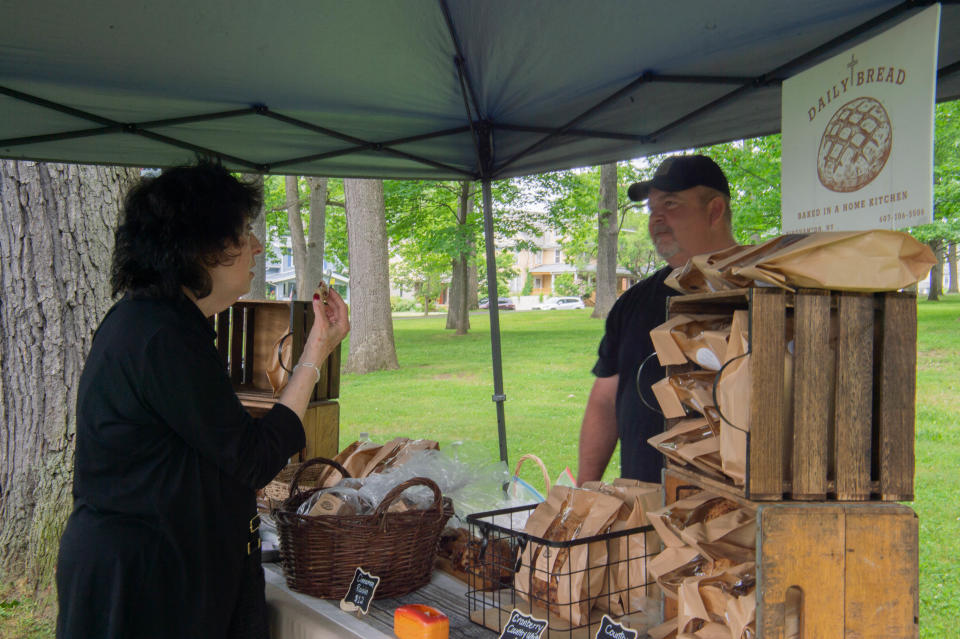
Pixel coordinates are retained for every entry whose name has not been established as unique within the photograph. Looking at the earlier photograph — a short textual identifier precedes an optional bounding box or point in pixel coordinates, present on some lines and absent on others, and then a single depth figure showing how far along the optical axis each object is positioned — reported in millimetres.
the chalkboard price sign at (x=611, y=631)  1227
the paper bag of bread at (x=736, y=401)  1070
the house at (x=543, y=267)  55281
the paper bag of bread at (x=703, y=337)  1199
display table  1552
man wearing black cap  2428
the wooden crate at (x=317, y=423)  2740
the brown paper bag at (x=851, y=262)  1033
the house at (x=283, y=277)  36094
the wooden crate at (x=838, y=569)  1041
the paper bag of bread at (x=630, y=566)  1476
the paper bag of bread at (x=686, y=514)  1265
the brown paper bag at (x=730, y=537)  1171
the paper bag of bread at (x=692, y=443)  1190
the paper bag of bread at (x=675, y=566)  1231
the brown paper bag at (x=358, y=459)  2434
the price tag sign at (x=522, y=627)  1319
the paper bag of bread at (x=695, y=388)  1220
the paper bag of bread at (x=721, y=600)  1090
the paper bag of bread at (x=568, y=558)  1429
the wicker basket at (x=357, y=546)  1687
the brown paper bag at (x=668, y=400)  1292
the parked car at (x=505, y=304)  42750
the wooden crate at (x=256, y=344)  2893
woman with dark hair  1445
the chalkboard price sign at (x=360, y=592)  1623
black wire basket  1427
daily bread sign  1366
